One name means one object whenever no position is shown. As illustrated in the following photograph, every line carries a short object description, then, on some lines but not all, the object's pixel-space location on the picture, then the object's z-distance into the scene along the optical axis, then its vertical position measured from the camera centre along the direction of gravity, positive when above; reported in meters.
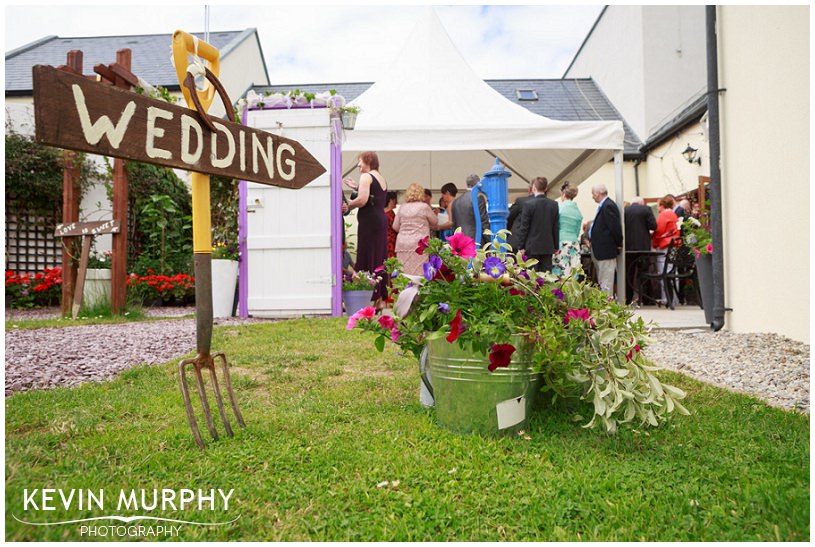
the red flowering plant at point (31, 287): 6.90 -0.04
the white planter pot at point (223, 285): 5.60 -0.04
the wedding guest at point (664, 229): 7.00 +0.65
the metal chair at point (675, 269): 6.61 +0.10
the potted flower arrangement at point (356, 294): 5.85 -0.16
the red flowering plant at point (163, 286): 6.72 -0.05
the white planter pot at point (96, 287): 5.40 -0.04
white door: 5.71 +0.37
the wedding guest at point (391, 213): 6.90 +0.89
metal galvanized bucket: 1.66 -0.36
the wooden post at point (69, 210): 5.30 +0.78
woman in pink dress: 5.49 +0.54
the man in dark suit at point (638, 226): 6.98 +0.69
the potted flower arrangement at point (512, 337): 1.61 -0.19
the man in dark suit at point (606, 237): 5.97 +0.47
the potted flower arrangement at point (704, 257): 4.65 +0.17
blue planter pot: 5.85 -0.23
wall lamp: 8.99 +2.15
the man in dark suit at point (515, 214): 5.75 +0.73
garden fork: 1.55 +0.11
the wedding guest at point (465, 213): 5.55 +0.72
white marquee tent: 6.00 +1.99
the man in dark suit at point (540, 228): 5.55 +0.55
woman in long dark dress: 5.36 +0.61
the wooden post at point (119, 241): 5.19 +0.42
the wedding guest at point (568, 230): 6.14 +0.57
